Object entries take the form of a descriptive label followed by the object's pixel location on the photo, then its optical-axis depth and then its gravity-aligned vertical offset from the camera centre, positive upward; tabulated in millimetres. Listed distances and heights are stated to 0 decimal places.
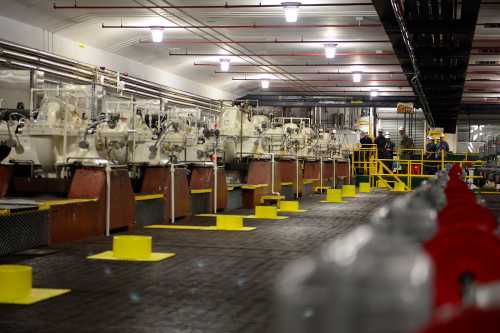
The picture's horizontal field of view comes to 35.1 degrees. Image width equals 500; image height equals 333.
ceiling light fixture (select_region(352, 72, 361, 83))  27438 +2704
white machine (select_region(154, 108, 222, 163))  13648 +283
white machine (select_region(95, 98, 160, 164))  11625 +297
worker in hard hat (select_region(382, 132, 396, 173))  29766 +28
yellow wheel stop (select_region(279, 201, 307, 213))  15523 -1066
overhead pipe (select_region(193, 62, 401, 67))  25453 +2880
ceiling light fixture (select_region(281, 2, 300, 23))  16250 +2984
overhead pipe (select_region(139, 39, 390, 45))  21188 +3037
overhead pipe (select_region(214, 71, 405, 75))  27644 +2834
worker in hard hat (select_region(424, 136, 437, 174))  28559 -72
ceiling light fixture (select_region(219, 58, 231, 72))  24375 +2768
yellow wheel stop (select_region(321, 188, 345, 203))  18844 -1017
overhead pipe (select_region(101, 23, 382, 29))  18859 +3096
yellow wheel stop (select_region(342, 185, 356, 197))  21423 -1027
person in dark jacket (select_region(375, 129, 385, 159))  29750 +362
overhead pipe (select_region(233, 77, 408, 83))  30073 +2779
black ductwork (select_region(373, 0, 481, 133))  13484 +2260
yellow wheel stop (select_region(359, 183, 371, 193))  24156 -1063
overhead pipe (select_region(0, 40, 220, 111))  16250 +1939
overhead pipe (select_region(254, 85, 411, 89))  31802 +2708
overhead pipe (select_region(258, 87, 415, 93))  33500 +2646
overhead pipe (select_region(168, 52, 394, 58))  23266 +2965
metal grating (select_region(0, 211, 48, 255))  8523 -894
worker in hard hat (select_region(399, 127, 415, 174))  32059 +361
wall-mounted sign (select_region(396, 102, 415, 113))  32125 +1877
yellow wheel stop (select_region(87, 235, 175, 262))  8156 -1011
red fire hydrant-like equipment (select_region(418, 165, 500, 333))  2438 -329
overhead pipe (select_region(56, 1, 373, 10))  16531 +3151
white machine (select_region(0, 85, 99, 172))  10898 +286
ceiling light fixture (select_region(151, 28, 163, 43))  18953 +2845
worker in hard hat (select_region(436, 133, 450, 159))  27891 +249
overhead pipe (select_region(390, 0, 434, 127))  13018 +2171
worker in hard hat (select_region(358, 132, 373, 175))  30109 +62
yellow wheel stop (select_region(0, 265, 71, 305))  5809 -1003
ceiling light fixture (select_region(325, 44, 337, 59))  21516 +2825
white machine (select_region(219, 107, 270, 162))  17625 +443
